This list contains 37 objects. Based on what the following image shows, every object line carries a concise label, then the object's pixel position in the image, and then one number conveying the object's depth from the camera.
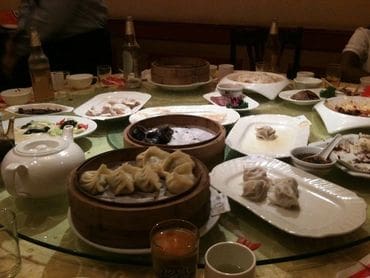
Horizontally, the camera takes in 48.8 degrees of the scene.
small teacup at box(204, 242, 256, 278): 0.96
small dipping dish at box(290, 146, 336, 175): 1.45
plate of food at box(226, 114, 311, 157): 1.71
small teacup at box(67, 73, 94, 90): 2.60
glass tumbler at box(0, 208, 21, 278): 1.08
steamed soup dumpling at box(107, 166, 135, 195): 1.13
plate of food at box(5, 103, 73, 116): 2.13
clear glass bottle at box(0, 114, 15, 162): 1.50
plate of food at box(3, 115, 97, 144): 1.81
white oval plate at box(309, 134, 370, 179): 1.42
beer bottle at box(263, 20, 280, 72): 2.89
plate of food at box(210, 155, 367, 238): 1.16
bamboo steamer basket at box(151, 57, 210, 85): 2.49
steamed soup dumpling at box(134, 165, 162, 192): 1.15
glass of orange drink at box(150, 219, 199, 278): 0.91
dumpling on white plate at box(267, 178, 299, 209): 1.24
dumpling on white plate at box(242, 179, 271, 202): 1.27
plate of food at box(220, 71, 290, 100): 2.36
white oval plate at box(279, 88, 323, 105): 2.23
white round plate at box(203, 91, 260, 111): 2.17
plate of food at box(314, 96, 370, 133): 1.85
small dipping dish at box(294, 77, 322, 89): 2.53
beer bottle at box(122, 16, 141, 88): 2.63
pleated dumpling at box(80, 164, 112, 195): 1.13
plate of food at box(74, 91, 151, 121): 2.08
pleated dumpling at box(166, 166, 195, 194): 1.12
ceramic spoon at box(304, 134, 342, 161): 1.52
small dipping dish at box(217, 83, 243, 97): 2.29
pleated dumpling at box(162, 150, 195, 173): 1.24
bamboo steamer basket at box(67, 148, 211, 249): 1.03
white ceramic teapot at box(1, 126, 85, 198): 1.26
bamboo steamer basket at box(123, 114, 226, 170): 1.46
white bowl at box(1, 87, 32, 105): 2.33
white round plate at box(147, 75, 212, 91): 2.50
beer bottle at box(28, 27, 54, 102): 2.29
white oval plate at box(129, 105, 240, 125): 1.99
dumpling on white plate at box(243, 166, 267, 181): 1.33
